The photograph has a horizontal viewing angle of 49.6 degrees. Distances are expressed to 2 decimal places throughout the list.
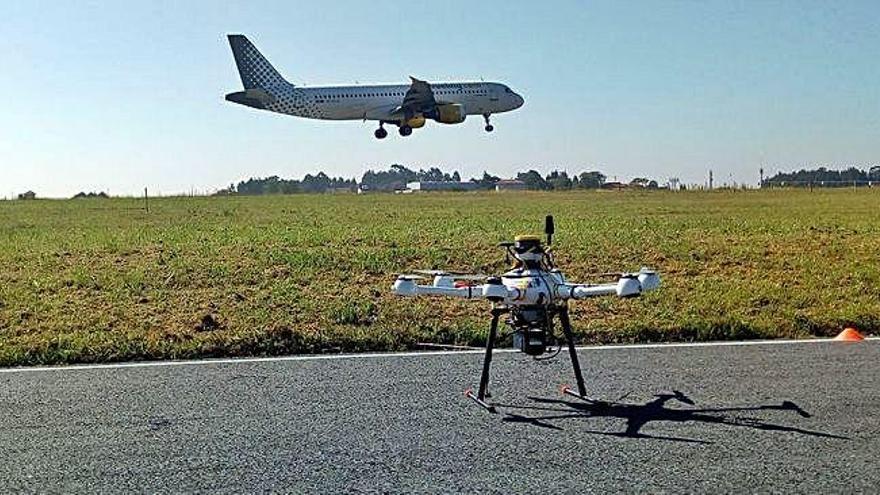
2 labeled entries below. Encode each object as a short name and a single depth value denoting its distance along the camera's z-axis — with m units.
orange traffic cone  7.80
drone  5.23
